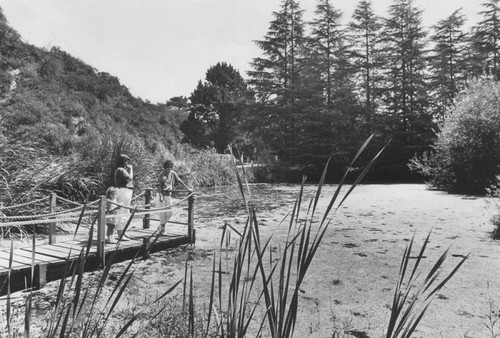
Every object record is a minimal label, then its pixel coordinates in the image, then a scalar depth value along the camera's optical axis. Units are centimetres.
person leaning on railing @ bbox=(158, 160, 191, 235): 662
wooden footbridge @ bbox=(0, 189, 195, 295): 403
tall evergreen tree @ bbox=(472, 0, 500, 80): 2872
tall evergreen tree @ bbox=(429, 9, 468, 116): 2886
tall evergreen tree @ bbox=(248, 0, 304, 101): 2798
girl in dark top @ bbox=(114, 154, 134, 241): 584
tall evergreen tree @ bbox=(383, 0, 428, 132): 2642
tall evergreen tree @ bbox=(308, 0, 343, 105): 2691
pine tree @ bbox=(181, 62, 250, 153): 4681
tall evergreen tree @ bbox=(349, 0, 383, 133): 2747
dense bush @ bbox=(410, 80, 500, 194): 1340
